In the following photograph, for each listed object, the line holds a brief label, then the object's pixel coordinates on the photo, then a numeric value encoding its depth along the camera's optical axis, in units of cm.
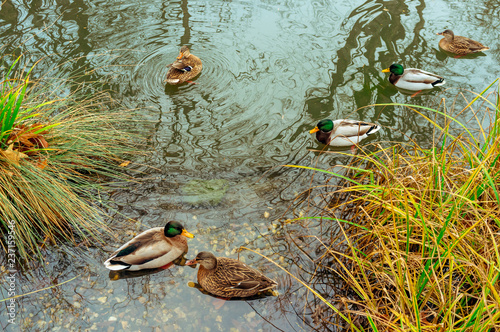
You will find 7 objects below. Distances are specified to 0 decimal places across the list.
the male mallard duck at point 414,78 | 716
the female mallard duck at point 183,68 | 695
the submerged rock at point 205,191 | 509
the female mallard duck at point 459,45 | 793
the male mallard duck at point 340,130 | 604
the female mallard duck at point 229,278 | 401
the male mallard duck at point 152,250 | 414
